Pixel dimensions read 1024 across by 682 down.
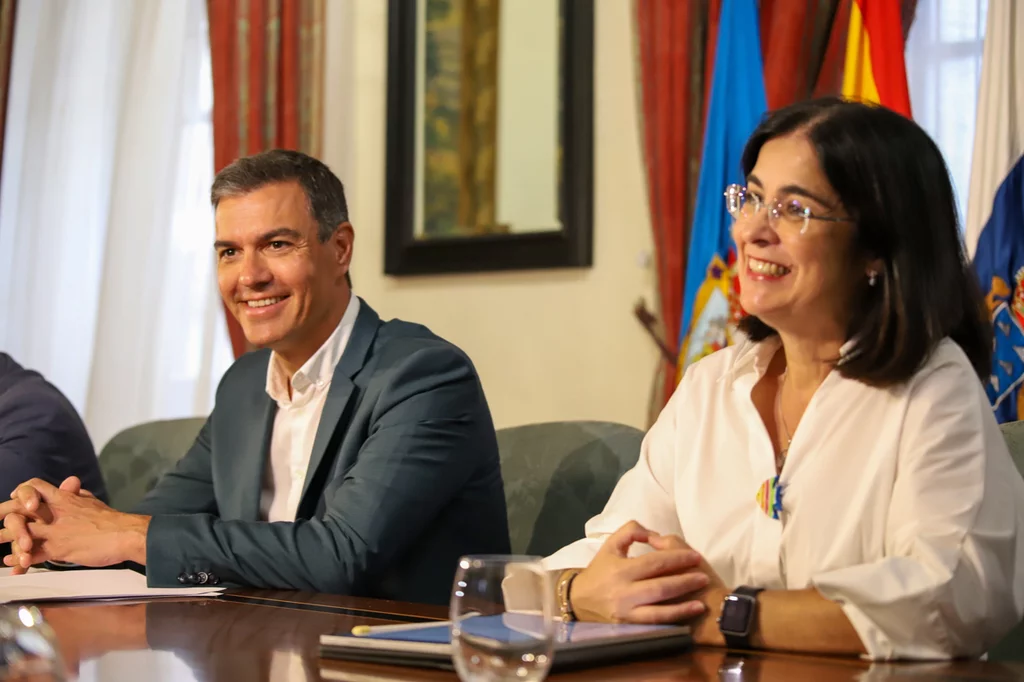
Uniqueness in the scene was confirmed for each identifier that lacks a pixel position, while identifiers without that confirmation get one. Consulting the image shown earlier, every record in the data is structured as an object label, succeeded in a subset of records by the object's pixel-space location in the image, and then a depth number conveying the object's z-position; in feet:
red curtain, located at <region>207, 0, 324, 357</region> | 14.58
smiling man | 6.57
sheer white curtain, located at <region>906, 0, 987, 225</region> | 10.52
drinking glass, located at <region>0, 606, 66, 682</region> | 3.16
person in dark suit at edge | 8.73
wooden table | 3.98
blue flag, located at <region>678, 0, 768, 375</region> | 10.88
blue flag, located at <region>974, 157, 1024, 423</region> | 9.17
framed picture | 12.77
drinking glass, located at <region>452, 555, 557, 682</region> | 2.98
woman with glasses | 4.78
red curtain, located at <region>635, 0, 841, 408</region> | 11.69
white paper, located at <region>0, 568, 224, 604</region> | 5.81
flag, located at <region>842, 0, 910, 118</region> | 10.17
